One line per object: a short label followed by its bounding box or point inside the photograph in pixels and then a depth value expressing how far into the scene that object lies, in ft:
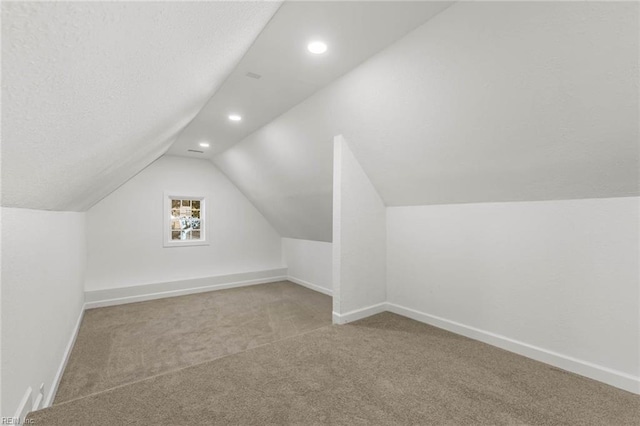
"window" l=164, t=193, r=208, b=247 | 17.26
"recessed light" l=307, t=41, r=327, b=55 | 6.70
